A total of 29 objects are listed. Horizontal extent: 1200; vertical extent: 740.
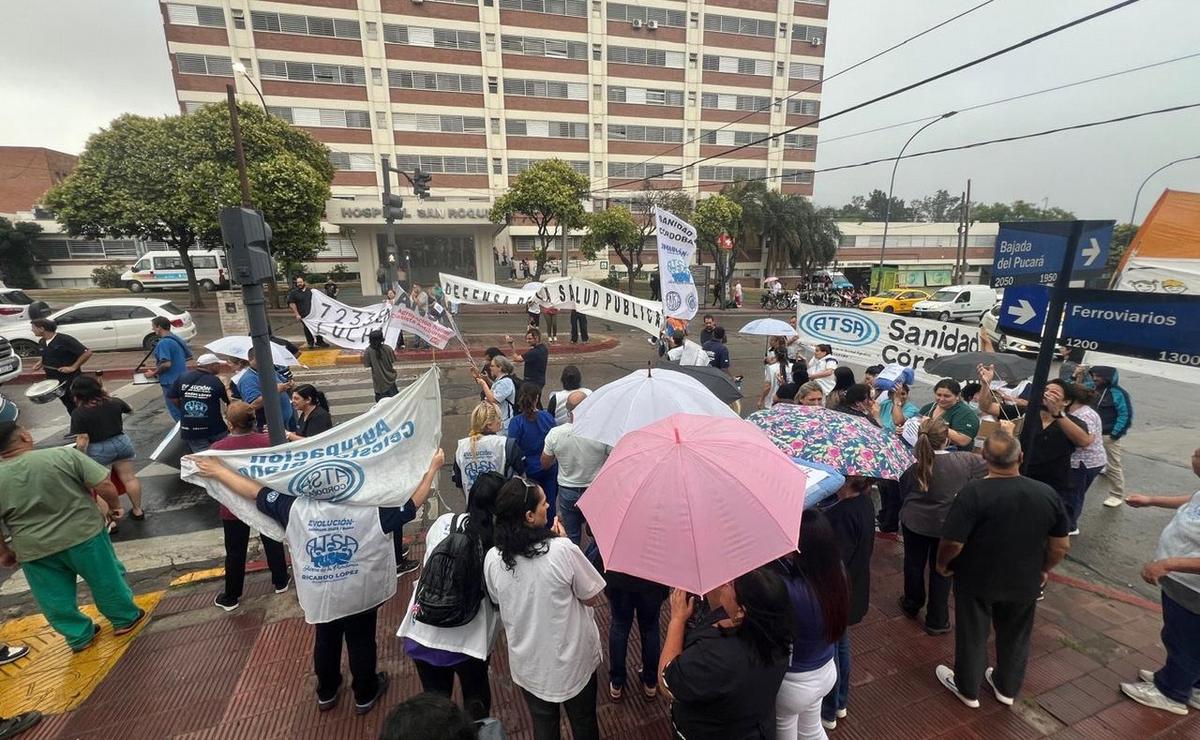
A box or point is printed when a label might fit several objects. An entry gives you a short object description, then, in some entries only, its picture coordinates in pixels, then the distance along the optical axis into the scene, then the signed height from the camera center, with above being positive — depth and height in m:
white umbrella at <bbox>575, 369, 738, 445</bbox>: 3.50 -1.03
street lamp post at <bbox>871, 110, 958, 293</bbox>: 28.25 -1.36
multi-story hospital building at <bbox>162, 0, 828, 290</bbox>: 33.00 +11.92
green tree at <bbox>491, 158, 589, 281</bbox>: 28.02 +3.12
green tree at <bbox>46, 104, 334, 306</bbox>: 21.31 +3.10
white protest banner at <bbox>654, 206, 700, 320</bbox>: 7.59 -0.23
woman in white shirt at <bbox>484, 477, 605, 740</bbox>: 2.32 -1.57
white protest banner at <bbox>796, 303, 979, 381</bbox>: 6.43 -1.08
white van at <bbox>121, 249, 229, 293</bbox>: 29.56 -0.69
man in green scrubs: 3.40 -1.77
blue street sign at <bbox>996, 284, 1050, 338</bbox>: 4.18 -0.49
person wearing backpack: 2.40 -1.59
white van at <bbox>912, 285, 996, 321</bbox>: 25.67 -2.66
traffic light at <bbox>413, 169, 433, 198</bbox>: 16.61 +2.37
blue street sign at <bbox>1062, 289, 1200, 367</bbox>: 3.11 -0.48
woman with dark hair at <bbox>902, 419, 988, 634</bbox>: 3.66 -1.85
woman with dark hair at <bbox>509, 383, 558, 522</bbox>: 4.40 -1.45
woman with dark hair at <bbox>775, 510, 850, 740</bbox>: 2.23 -1.55
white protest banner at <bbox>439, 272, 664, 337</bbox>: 8.35 -0.69
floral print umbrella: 3.03 -1.18
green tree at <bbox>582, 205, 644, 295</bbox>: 29.88 +1.28
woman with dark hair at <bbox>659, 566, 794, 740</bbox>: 1.88 -1.47
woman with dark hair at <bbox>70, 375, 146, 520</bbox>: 4.93 -1.57
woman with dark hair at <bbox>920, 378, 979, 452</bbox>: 4.46 -1.43
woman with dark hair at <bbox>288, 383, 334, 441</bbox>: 5.08 -1.50
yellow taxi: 27.66 -2.71
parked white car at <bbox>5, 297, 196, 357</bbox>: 13.25 -1.65
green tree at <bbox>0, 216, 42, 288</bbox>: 33.06 +0.63
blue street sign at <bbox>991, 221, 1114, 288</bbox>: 3.81 -0.02
